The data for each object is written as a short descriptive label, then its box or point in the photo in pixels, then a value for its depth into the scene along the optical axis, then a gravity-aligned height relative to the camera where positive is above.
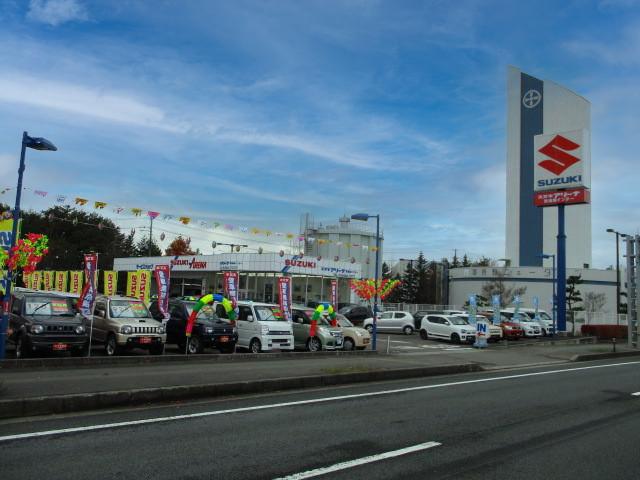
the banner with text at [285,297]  19.64 -0.18
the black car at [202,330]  17.27 -1.32
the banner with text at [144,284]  20.25 +0.09
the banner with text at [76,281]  31.72 +0.16
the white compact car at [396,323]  34.69 -1.68
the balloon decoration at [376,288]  22.25 +0.34
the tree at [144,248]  88.88 +6.36
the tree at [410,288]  80.00 +1.32
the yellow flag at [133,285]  20.86 +0.04
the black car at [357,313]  37.03 -1.24
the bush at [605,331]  40.41 -1.95
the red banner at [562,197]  39.19 +7.78
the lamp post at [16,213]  12.56 +1.59
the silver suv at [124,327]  15.41 -1.18
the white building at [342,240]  61.84 +6.24
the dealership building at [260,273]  40.27 +1.49
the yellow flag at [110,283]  23.66 +0.09
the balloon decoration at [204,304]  16.58 -0.50
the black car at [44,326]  13.55 -1.11
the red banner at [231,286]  19.14 +0.14
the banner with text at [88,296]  15.41 -0.33
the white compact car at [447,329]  28.64 -1.62
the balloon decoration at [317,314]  19.94 -0.77
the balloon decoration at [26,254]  12.81 +0.66
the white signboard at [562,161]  39.28 +10.47
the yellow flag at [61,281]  33.89 +0.13
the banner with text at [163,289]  17.36 -0.06
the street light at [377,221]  21.02 +2.95
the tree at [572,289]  46.81 +1.25
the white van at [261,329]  18.22 -1.29
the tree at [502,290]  63.94 +1.33
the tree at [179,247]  85.69 +6.48
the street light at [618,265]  46.28 +3.50
